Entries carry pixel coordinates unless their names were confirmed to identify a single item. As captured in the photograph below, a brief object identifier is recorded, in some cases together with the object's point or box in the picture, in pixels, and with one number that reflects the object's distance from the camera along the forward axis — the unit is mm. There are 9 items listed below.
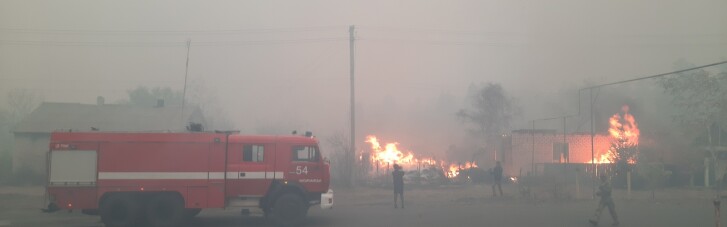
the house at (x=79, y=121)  36719
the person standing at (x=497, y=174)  25141
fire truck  14555
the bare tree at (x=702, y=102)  36344
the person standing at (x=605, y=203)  15156
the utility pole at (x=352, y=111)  30781
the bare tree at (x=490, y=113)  57656
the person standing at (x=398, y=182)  20562
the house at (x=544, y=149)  43906
